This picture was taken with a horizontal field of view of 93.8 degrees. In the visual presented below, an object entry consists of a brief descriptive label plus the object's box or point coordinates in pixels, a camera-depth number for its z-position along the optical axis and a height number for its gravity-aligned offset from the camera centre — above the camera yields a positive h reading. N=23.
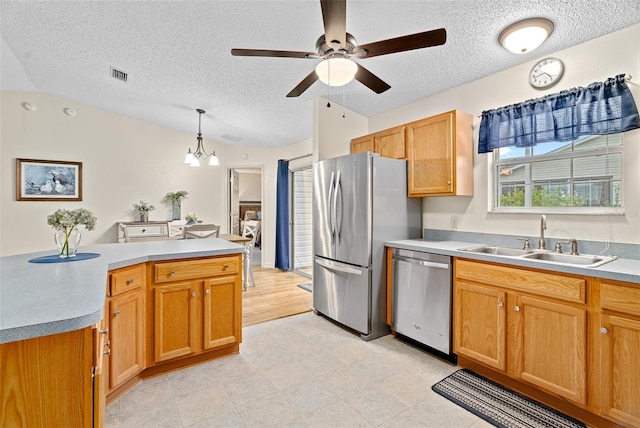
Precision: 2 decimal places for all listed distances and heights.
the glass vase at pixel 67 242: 1.92 -0.18
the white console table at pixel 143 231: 4.83 -0.28
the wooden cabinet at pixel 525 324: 1.72 -0.72
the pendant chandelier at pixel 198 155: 4.34 +0.85
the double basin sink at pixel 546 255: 1.98 -0.30
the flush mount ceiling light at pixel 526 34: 1.95 +1.21
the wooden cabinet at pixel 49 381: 0.87 -0.50
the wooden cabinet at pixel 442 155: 2.68 +0.55
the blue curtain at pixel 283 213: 5.77 +0.02
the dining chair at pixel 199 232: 4.07 -0.24
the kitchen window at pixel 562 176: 2.09 +0.29
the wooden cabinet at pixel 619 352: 1.53 -0.73
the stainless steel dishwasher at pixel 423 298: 2.38 -0.72
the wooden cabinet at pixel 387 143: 3.12 +0.80
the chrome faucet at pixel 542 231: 2.25 -0.14
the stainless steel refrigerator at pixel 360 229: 2.81 -0.15
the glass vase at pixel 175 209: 5.57 +0.09
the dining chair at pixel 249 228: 8.23 -0.39
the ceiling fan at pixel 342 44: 1.51 +0.99
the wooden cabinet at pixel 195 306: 2.15 -0.70
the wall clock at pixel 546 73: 2.27 +1.10
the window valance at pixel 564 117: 1.94 +0.71
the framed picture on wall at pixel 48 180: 4.29 +0.51
